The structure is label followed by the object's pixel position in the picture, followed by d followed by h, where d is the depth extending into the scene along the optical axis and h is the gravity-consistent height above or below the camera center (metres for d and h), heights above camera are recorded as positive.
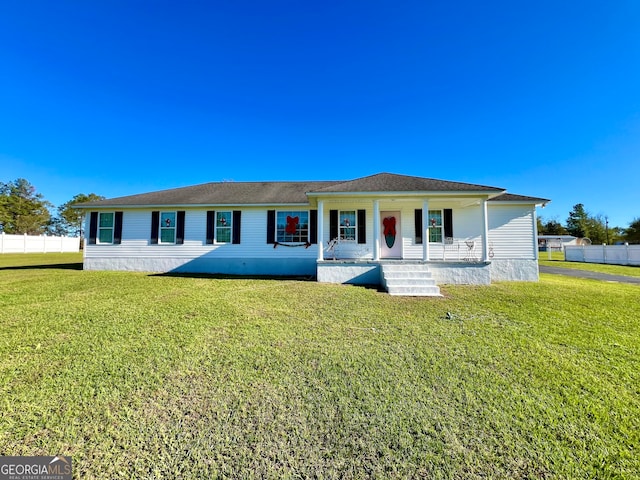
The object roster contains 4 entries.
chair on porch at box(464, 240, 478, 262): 11.11 -0.04
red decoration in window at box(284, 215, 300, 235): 11.77 +1.19
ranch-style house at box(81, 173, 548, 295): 10.63 +0.96
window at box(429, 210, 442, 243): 11.34 +0.99
